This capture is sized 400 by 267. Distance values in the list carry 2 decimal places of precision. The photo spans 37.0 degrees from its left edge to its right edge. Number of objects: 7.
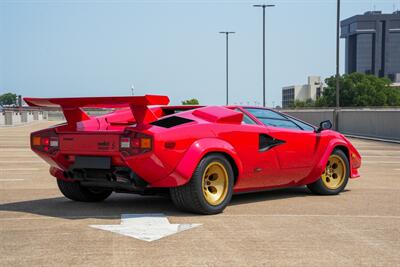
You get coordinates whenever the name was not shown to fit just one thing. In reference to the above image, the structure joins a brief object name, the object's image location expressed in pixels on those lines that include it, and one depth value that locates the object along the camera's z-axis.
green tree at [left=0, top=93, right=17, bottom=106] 145.09
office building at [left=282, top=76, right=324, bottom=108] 193.50
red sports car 6.79
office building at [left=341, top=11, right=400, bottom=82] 181.88
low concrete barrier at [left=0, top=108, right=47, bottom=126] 50.94
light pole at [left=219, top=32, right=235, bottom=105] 63.84
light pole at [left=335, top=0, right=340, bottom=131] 36.09
